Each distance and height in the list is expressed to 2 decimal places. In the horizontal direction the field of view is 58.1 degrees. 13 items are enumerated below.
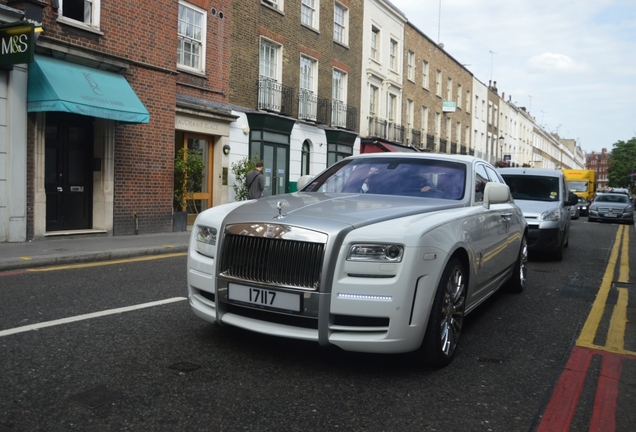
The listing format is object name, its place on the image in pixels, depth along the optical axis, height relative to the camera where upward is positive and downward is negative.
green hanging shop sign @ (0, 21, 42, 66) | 9.81 +2.28
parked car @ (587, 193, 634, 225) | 27.81 -0.80
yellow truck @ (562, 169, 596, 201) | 37.03 +0.64
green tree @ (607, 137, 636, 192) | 102.44 +5.63
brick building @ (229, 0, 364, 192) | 18.44 +3.63
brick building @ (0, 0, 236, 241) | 10.91 +1.41
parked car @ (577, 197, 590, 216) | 35.22 -0.88
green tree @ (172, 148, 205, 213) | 14.95 +0.12
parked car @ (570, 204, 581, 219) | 29.20 -1.11
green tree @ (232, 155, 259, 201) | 17.61 +0.14
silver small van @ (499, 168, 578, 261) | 10.30 -0.25
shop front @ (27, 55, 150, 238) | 10.91 +0.79
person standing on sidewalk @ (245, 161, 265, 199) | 15.15 -0.04
